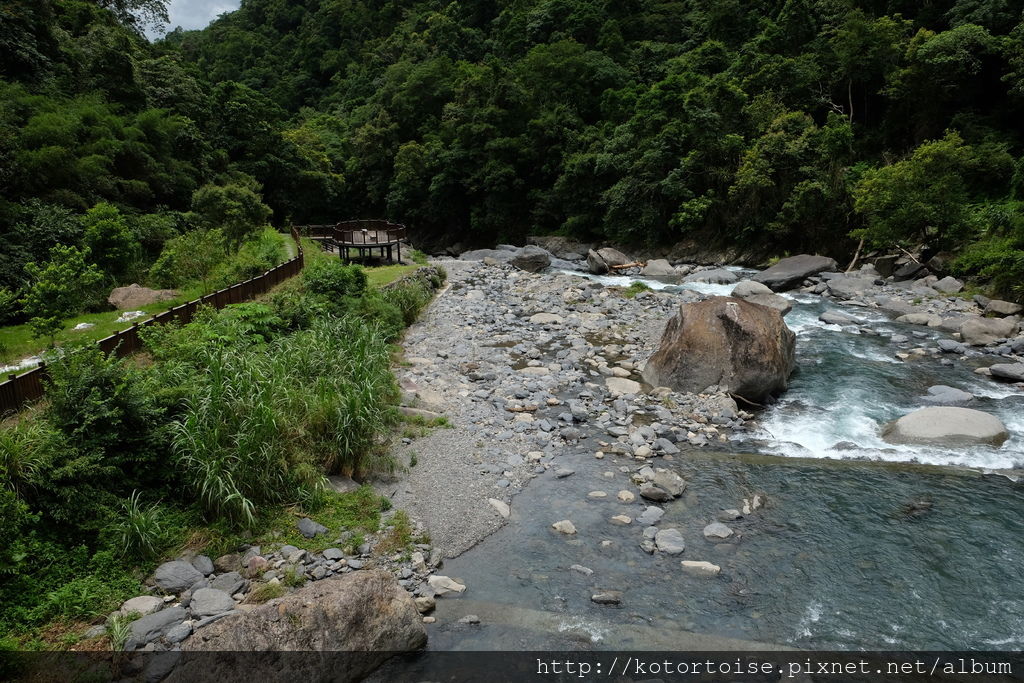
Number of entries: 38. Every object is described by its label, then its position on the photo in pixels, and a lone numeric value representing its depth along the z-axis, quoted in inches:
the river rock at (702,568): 307.6
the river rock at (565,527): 347.9
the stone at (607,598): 287.9
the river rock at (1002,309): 689.0
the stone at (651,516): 352.3
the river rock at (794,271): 938.7
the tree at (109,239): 695.1
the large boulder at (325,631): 224.8
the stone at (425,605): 283.7
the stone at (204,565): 290.8
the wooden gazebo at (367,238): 1074.7
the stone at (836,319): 744.3
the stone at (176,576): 278.5
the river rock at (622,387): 550.3
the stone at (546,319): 787.4
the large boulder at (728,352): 519.2
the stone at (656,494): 373.7
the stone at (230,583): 281.7
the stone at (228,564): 295.9
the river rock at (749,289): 856.3
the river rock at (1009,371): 534.9
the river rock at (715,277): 1005.8
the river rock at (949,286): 812.6
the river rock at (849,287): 864.3
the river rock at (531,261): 1238.3
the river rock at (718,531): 336.8
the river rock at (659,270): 1127.0
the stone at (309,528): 325.7
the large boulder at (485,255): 1308.6
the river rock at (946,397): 504.1
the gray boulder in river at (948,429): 423.5
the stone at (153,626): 243.9
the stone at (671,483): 379.6
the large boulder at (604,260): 1189.7
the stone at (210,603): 264.8
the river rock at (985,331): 633.0
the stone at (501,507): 366.3
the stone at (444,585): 298.9
